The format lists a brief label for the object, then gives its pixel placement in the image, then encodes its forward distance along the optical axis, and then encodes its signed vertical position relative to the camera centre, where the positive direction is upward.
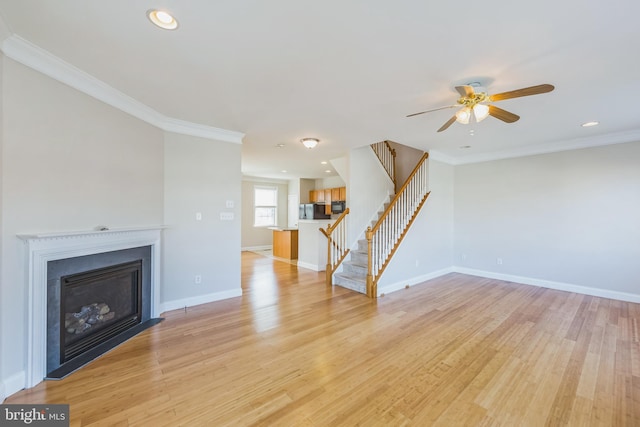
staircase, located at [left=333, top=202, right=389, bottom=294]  4.47 -1.06
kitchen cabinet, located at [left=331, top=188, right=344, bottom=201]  8.44 +0.69
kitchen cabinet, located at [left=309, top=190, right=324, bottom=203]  9.11 +0.67
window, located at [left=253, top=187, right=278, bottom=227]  9.25 +0.32
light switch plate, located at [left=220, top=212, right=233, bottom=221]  3.94 -0.03
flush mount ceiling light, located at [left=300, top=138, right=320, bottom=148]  4.24 +1.20
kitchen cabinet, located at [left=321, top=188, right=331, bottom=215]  8.55 +0.48
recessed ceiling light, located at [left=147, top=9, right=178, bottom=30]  1.58 +1.22
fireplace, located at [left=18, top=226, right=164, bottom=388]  2.02 -0.56
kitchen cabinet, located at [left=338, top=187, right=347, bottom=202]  8.21 +0.67
